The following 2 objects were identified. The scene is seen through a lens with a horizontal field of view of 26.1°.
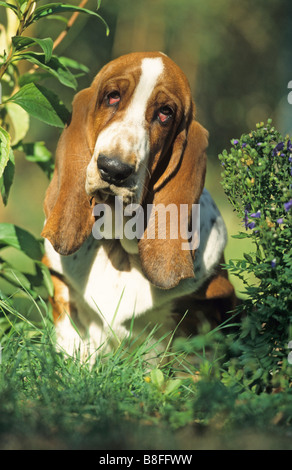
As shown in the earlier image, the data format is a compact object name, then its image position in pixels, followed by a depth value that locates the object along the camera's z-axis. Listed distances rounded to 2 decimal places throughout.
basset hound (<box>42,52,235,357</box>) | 2.72
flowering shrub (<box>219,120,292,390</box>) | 2.49
